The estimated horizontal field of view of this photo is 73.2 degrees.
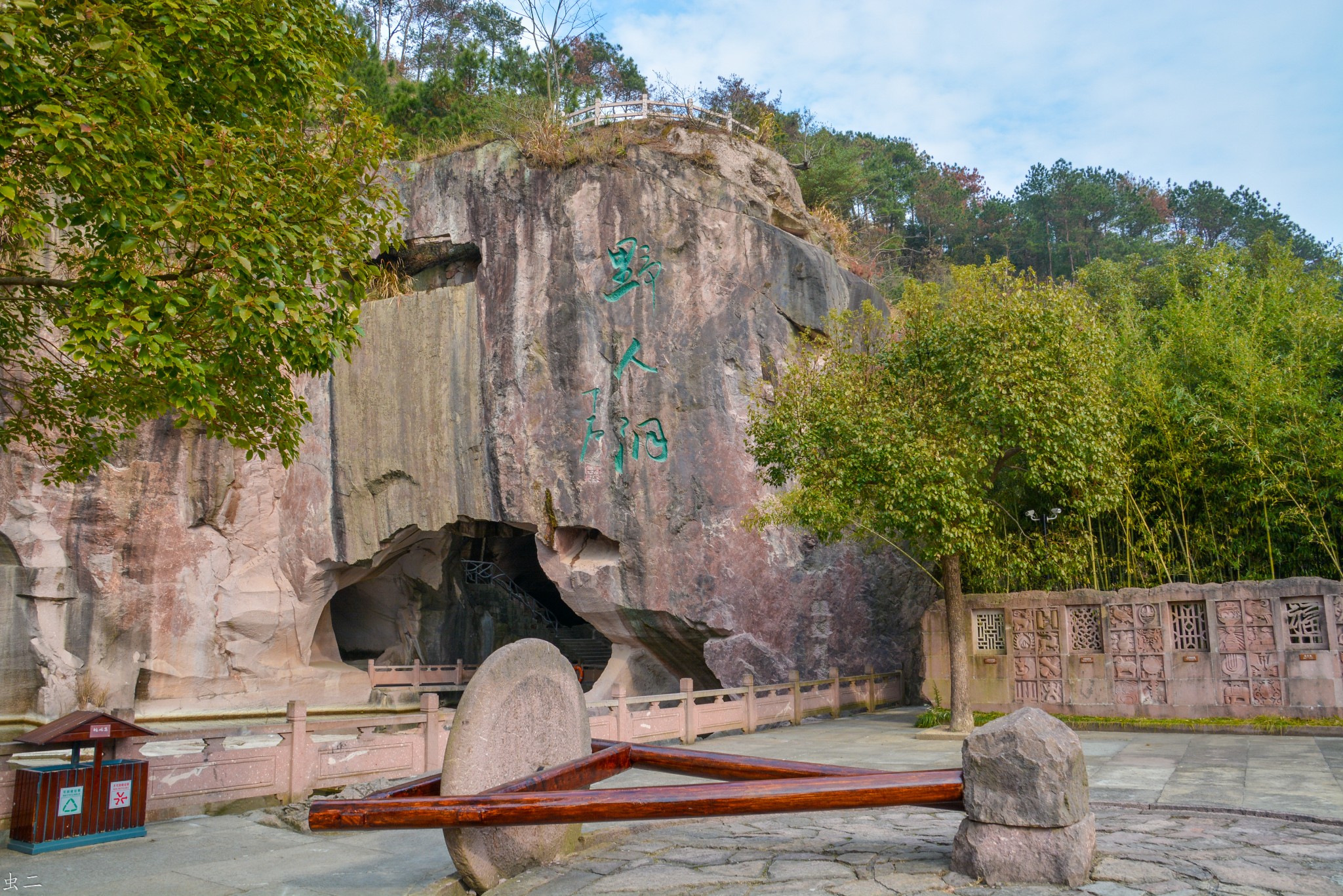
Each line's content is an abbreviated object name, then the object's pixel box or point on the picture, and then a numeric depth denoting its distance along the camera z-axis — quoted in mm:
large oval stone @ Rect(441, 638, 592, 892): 4152
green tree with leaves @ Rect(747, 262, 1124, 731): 9953
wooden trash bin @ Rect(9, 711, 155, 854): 5668
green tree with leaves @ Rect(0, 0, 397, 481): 5059
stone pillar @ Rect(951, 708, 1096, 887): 3547
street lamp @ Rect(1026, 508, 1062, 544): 11984
